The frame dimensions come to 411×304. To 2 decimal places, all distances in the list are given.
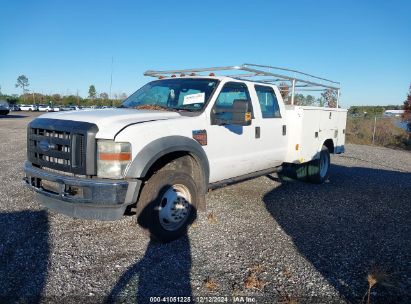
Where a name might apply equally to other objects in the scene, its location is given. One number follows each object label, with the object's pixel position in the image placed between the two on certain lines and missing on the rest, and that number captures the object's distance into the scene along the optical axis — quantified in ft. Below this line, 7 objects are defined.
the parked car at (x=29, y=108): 183.92
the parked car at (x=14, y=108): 164.56
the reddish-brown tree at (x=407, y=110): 69.56
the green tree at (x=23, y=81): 334.44
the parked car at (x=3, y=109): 107.49
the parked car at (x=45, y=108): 176.12
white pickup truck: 11.15
